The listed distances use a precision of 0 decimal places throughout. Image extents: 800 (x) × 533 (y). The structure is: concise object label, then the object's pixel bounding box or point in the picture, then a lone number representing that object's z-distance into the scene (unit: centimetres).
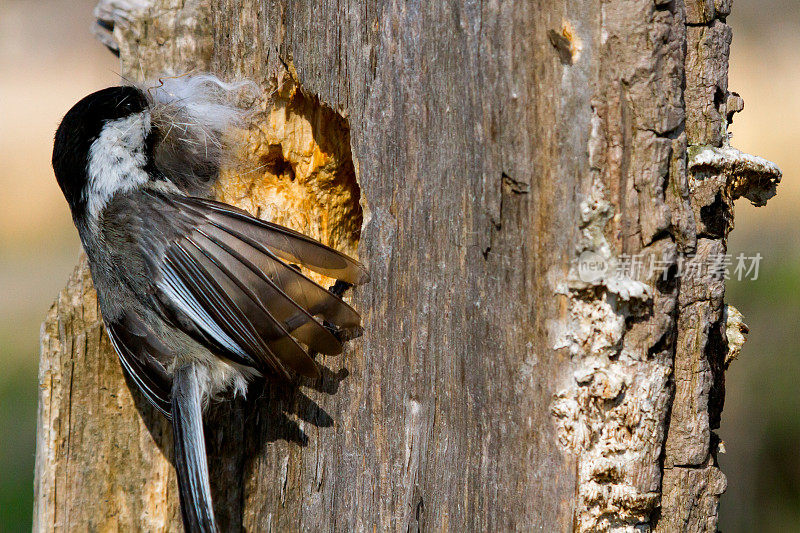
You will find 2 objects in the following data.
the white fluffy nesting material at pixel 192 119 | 335
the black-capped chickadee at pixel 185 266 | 331
